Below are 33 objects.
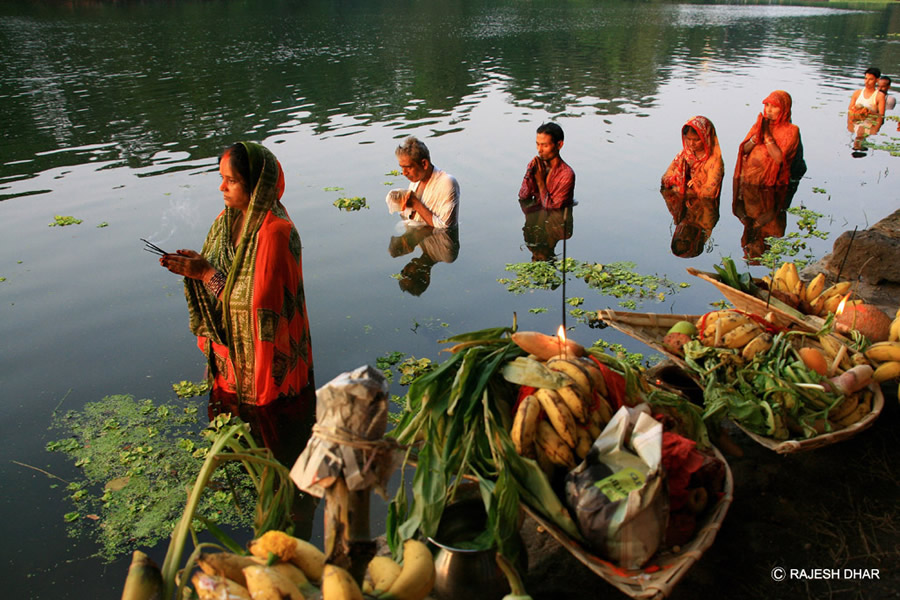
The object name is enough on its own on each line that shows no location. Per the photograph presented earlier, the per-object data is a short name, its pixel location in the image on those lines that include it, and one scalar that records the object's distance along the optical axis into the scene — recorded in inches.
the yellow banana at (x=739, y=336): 148.0
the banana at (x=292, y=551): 70.0
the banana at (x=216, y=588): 63.0
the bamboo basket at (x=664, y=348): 122.0
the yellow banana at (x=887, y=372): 143.3
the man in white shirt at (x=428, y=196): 285.4
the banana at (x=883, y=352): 145.8
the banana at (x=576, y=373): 102.5
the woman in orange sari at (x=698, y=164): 342.6
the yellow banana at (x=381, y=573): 70.8
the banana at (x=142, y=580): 65.7
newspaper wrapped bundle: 61.9
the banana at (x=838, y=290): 168.6
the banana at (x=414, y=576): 70.1
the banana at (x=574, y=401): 99.1
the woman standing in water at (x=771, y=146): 363.6
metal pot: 89.5
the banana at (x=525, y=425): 98.3
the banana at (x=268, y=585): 63.8
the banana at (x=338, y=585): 61.9
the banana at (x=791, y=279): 177.5
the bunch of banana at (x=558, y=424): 98.5
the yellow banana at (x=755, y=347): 144.8
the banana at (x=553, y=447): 99.6
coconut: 156.7
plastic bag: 87.5
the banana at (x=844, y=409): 134.0
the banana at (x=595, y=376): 105.3
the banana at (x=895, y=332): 153.4
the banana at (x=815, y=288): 172.9
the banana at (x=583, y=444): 100.3
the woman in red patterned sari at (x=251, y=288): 149.3
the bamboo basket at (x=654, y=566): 85.4
